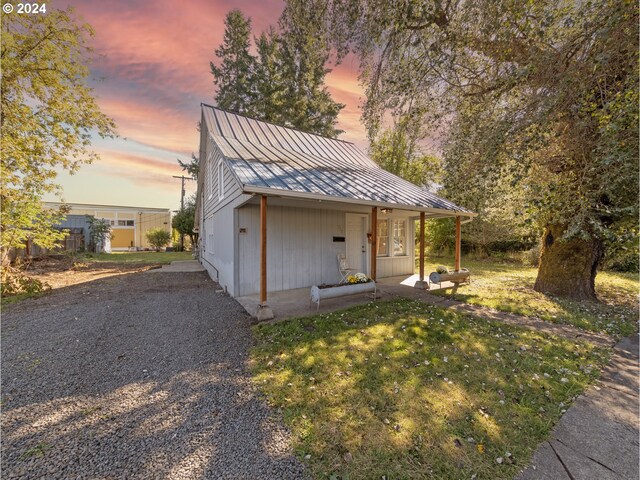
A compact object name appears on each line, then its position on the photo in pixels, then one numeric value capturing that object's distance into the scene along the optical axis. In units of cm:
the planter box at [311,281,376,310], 551
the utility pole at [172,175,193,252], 2338
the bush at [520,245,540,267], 1422
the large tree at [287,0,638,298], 373
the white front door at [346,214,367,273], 890
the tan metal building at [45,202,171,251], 2396
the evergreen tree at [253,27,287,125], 1870
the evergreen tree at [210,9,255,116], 1933
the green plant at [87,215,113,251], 1800
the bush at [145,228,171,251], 2348
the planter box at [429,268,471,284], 762
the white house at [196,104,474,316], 579
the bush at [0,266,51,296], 660
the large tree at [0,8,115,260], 682
